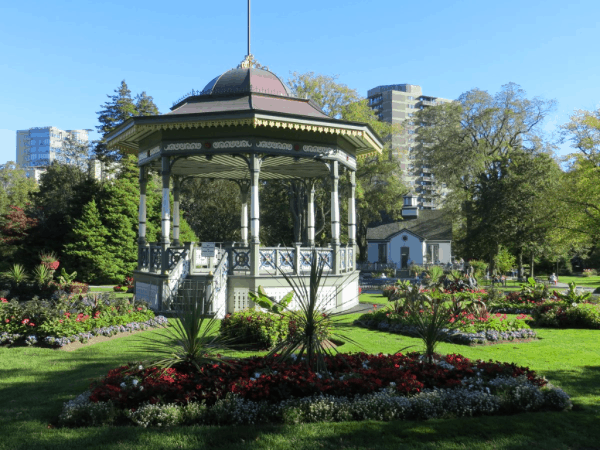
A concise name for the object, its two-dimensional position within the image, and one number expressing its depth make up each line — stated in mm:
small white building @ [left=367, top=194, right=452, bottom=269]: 53594
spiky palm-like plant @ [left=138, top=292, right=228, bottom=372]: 6308
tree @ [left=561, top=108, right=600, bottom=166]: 27553
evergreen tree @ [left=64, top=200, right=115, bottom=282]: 27625
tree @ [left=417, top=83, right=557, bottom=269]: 44469
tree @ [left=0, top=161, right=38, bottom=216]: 52125
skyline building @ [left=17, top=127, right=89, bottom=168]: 186375
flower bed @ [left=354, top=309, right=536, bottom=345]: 10953
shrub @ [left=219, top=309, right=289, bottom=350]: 9719
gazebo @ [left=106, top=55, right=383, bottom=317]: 14125
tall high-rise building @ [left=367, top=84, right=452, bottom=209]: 127438
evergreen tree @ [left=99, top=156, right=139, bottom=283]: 28344
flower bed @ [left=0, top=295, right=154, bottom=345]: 10320
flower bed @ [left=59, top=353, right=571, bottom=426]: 5637
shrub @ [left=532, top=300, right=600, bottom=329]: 13641
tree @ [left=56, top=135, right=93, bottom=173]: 55750
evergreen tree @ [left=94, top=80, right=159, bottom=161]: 42625
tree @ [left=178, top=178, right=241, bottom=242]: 42031
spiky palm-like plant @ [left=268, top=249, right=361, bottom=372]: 6324
